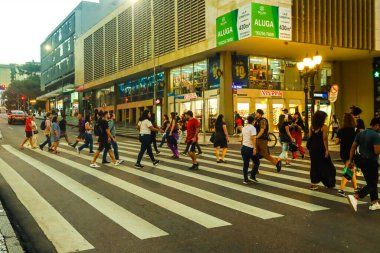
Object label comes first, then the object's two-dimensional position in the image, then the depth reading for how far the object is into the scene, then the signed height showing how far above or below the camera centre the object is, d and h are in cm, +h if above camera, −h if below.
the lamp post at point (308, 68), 1903 +227
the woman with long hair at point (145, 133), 1229 -53
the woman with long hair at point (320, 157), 828 -92
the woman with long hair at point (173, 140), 1499 -93
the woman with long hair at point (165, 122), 1863 -30
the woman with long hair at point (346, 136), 883 -52
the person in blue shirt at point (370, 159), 673 -81
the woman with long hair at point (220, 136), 1363 -74
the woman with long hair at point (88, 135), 1665 -77
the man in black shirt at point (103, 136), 1244 -62
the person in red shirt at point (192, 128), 1272 -43
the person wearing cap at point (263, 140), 1004 -67
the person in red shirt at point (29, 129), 1897 -54
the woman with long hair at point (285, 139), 1285 -83
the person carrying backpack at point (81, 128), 1841 -53
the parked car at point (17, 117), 4381 +12
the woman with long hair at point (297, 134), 1462 -77
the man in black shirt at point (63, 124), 2018 -35
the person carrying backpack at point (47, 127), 1837 -44
